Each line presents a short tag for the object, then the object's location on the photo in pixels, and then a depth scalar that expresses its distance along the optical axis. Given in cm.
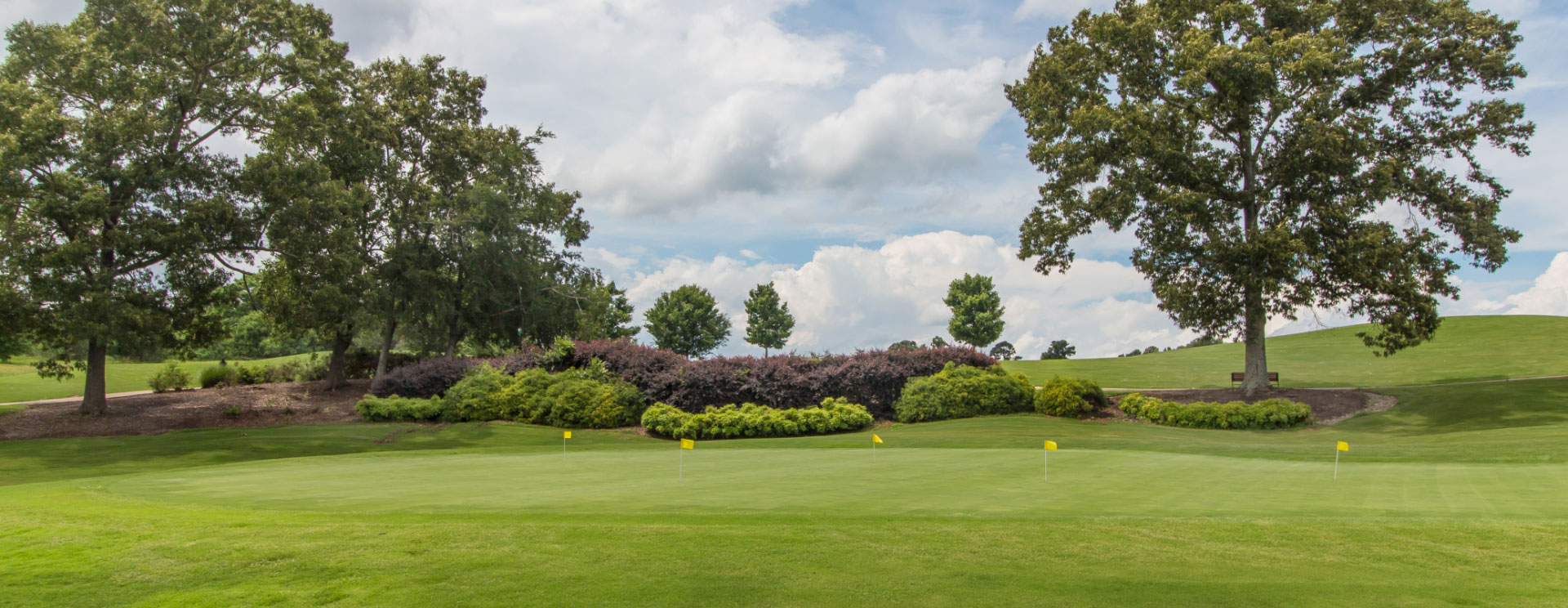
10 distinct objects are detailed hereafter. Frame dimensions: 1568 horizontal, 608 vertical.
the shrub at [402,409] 2461
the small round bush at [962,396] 2528
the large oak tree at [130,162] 2262
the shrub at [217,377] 3569
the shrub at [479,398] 2456
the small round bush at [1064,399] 2598
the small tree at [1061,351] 6879
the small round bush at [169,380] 3341
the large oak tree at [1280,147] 2595
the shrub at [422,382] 2809
